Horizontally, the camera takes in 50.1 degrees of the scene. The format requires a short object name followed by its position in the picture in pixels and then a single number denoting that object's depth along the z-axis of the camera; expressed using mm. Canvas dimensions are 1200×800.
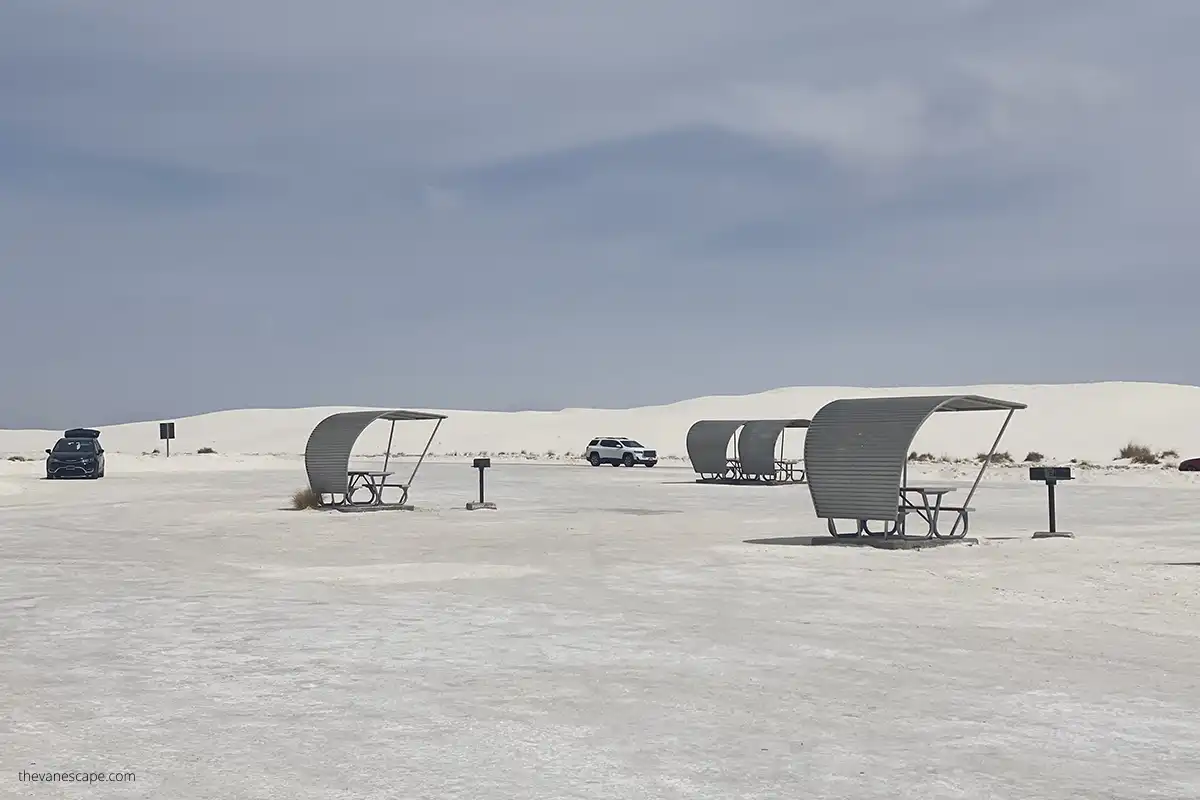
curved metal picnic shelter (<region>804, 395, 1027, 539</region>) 18359
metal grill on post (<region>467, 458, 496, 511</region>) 26564
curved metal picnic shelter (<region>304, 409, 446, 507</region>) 26875
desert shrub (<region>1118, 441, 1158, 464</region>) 55972
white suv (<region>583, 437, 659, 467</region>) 61344
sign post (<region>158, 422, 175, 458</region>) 62344
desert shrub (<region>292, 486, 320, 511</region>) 28109
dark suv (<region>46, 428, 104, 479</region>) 47562
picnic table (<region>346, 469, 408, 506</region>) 27000
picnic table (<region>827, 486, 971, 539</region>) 18438
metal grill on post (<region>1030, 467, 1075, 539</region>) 19484
